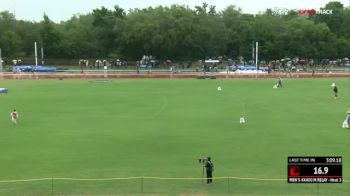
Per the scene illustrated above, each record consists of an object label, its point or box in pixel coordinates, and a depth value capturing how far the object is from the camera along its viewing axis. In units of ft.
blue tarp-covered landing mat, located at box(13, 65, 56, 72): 293.84
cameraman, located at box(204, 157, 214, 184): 78.99
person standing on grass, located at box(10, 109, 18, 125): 128.47
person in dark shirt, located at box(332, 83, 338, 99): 175.73
